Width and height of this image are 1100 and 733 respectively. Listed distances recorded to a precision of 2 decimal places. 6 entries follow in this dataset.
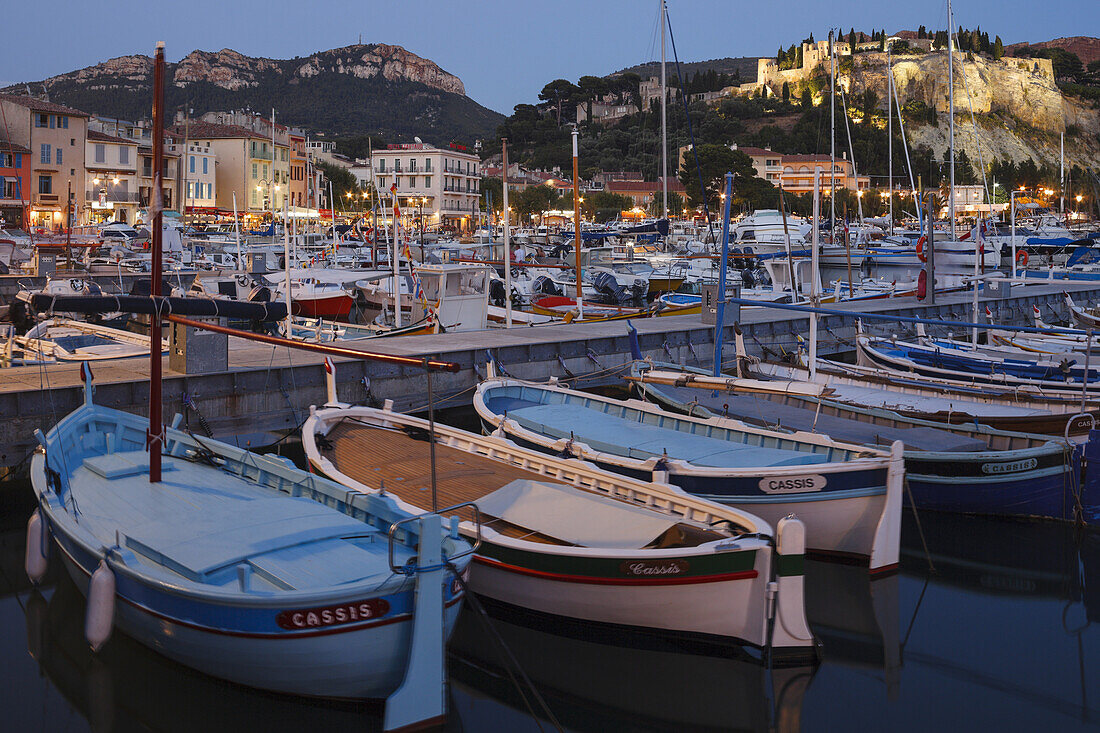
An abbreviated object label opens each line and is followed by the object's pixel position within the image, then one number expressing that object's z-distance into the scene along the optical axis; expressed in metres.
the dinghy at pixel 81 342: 18.02
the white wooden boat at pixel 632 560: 8.55
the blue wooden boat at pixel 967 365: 17.58
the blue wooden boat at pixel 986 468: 12.65
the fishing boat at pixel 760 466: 10.69
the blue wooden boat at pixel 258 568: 7.32
